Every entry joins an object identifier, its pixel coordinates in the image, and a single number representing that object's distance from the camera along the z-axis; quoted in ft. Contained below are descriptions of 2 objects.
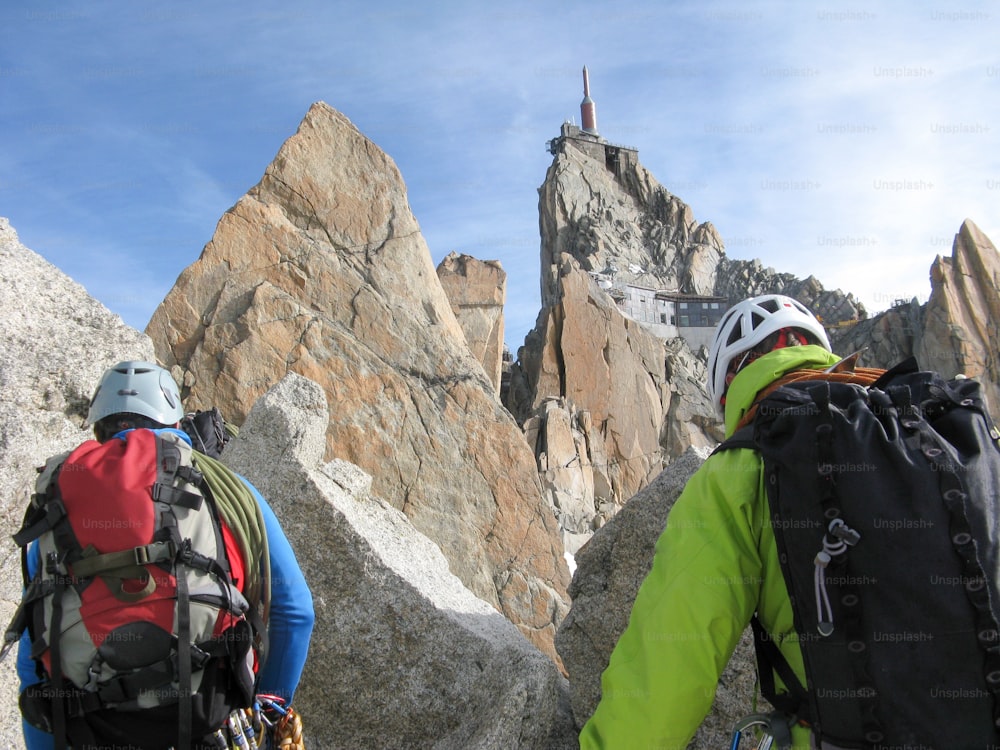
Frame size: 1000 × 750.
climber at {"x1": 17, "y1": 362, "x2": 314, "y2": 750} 9.44
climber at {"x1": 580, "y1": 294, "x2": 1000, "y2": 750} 6.45
